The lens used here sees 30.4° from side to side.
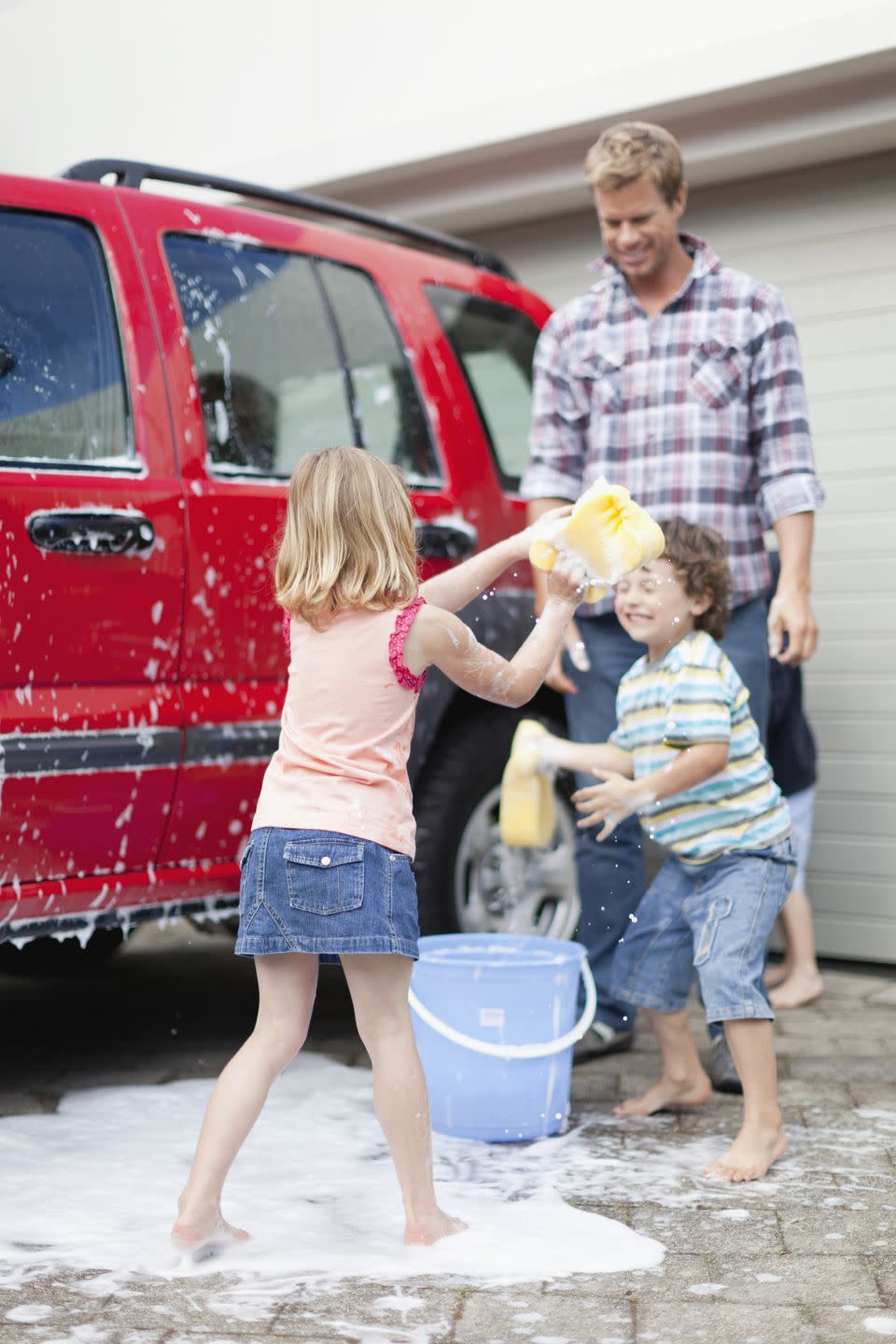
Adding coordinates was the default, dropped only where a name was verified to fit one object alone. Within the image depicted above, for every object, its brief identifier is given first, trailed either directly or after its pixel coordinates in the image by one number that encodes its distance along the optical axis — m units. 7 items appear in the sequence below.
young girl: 2.85
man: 4.09
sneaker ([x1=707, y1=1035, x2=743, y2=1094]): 4.10
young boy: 3.52
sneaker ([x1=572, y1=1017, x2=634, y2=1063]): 4.38
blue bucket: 3.62
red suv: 3.52
